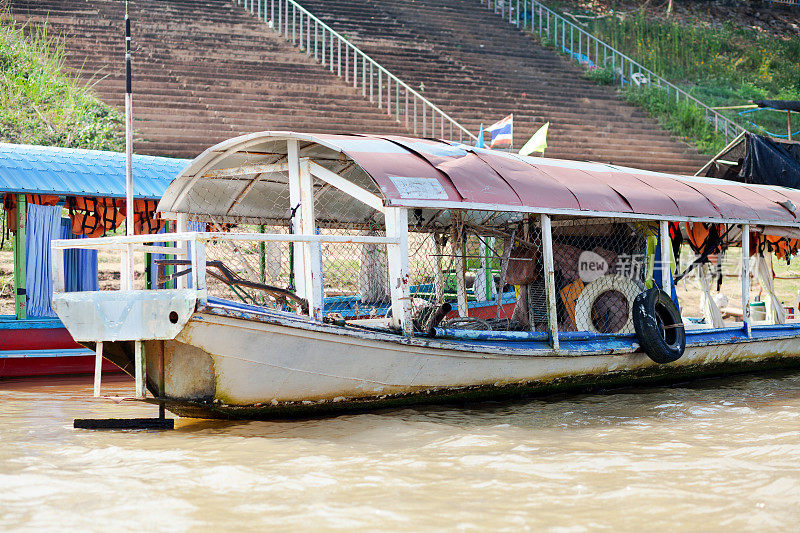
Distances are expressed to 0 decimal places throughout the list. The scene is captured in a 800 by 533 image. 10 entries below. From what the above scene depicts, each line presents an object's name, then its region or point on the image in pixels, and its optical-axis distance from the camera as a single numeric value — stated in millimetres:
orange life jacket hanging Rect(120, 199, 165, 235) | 19297
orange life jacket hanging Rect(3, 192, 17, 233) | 17531
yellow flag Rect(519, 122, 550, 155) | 20828
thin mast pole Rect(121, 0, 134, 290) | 11703
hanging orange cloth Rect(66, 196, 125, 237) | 18219
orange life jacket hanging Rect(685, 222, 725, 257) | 17844
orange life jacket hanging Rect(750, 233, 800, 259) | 19312
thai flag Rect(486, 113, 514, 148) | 21656
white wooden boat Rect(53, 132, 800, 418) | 11242
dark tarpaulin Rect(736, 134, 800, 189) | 23750
